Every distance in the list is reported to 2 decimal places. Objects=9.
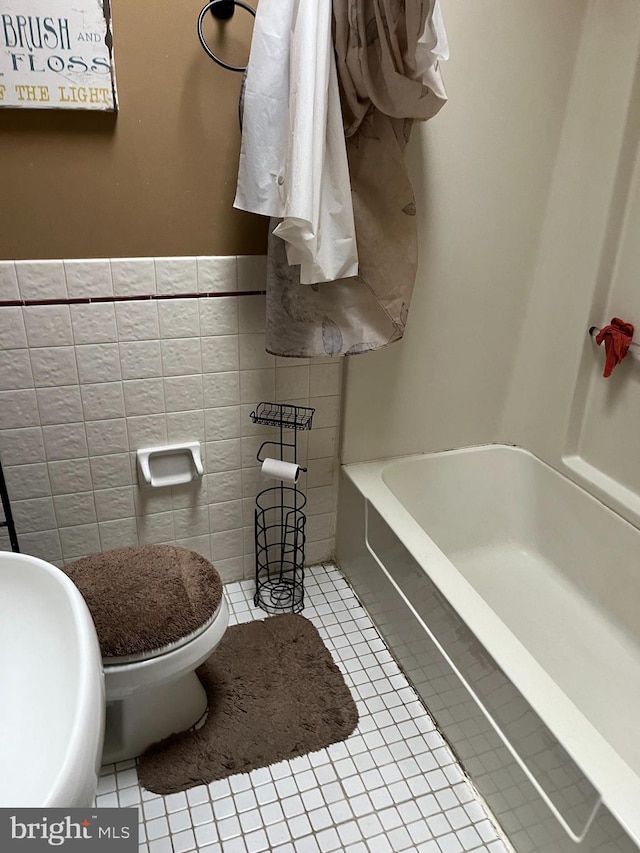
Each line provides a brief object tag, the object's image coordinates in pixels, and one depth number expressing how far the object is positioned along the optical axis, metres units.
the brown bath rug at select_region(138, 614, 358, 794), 1.46
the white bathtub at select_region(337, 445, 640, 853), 1.17
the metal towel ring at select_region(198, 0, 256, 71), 1.35
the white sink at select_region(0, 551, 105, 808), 0.72
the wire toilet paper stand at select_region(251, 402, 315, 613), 1.86
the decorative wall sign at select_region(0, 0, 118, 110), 1.25
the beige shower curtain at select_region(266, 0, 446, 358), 1.27
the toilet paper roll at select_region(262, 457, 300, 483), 1.75
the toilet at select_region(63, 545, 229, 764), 1.32
